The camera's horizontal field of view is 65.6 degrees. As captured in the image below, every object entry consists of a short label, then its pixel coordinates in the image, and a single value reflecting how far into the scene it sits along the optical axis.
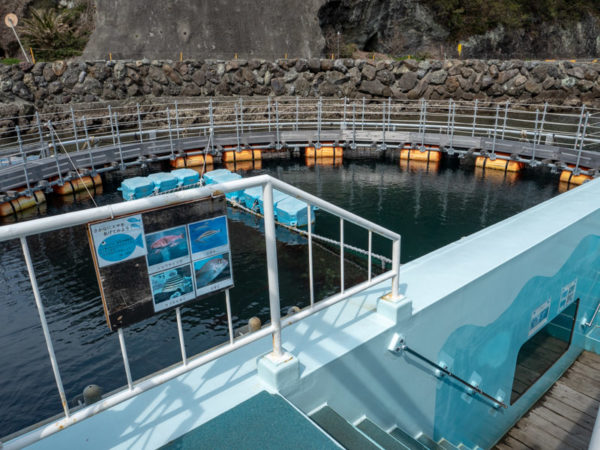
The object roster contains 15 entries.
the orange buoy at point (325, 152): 14.49
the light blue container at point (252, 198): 9.52
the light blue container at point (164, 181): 10.66
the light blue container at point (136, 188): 10.35
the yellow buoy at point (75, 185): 11.12
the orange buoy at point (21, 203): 9.76
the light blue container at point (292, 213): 8.73
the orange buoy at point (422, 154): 13.98
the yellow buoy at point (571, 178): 11.28
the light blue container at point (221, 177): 10.25
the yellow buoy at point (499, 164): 12.85
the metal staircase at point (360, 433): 2.49
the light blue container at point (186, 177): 11.01
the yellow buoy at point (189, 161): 13.38
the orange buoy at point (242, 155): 13.95
